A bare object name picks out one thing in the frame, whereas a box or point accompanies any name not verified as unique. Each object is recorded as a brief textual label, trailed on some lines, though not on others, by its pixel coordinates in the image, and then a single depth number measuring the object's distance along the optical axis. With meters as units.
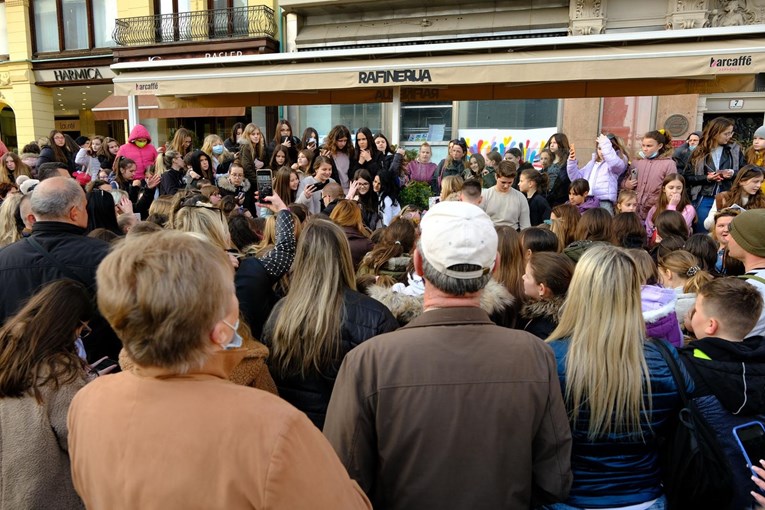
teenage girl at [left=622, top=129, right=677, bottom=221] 6.31
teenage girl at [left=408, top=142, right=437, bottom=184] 8.38
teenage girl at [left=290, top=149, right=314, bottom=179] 7.27
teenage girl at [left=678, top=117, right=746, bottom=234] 6.20
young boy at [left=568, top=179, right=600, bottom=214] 5.95
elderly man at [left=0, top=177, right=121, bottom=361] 2.74
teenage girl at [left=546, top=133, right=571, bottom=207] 7.14
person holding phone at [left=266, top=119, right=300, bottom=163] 8.01
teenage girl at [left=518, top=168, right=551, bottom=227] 6.37
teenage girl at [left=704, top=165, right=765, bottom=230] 5.10
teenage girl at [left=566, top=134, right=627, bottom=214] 6.36
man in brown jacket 1.57
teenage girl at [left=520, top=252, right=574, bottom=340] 2.57
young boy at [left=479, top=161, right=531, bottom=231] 5.84
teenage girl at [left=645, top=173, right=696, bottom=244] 5.59
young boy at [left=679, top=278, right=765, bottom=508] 2.00
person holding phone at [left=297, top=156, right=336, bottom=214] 6.40
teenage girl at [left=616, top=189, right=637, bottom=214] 5.40
